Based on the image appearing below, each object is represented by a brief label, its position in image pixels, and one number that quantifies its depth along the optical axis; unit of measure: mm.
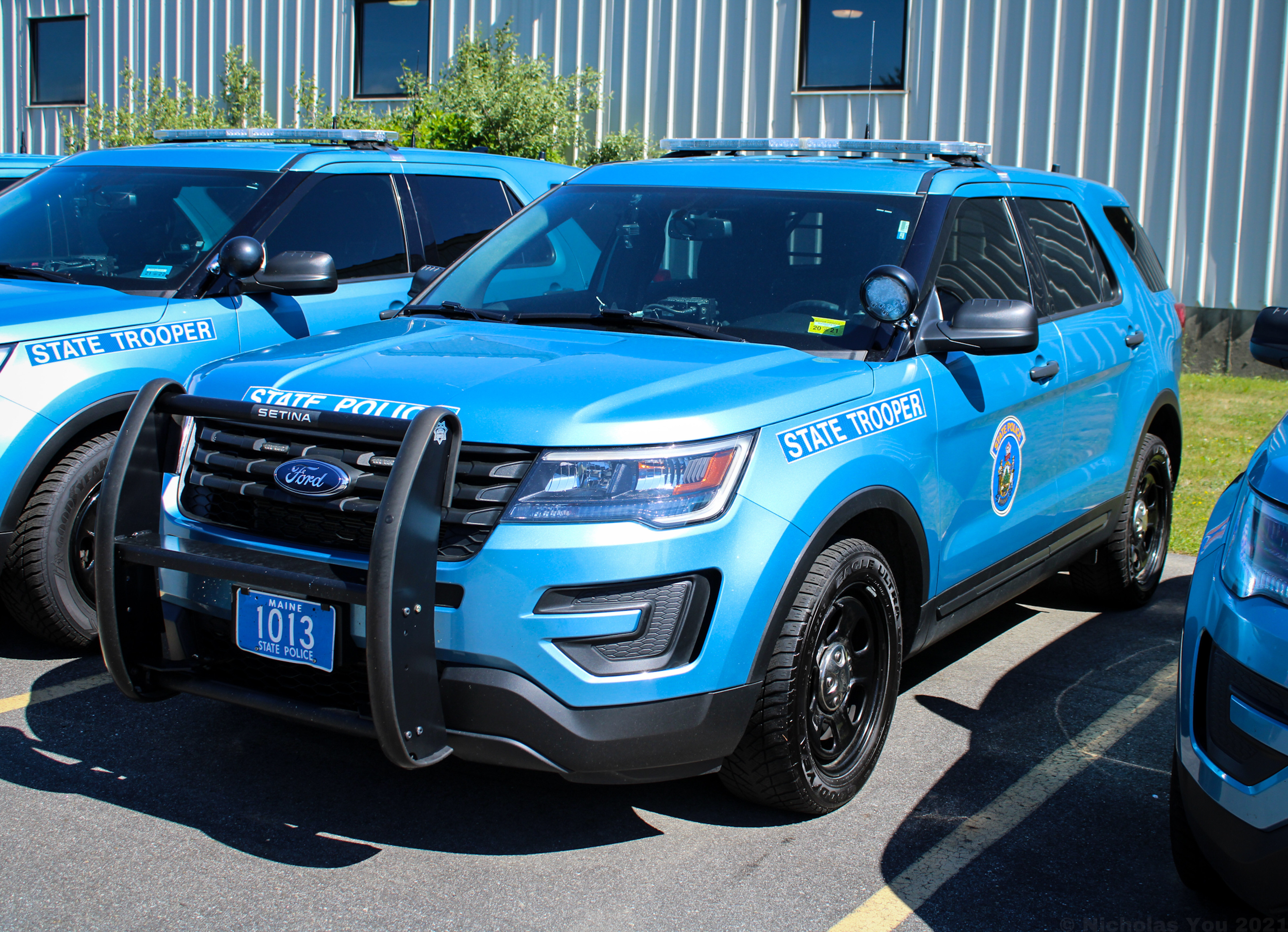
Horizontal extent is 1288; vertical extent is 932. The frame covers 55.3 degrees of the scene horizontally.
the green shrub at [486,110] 13328
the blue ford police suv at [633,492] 2906
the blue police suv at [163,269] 4441
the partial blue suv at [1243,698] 2420
